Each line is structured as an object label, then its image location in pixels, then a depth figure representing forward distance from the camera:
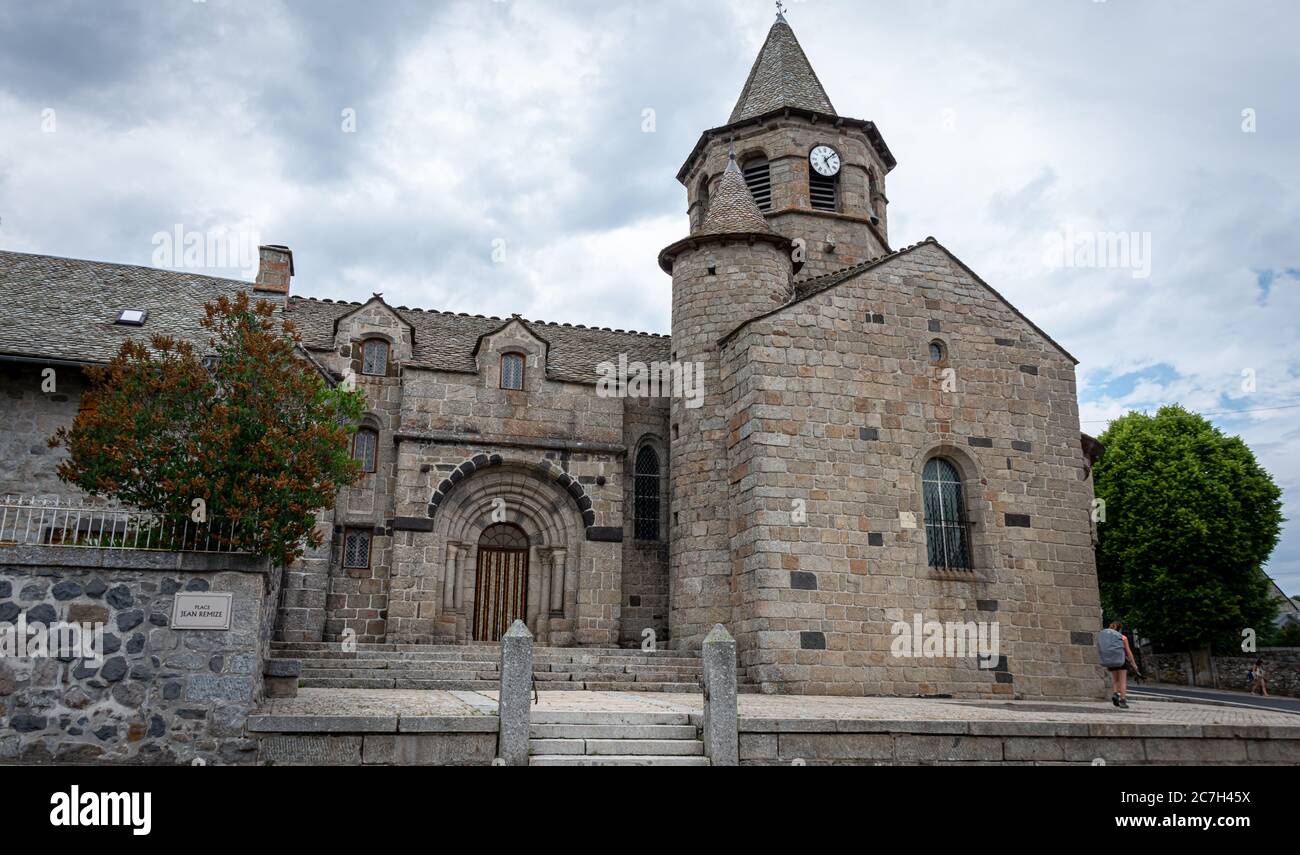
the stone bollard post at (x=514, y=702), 8.38
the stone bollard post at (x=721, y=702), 8.77
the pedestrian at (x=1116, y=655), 13.04
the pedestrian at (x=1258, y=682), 26.11
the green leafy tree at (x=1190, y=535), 29.09
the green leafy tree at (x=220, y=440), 9.09
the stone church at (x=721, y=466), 15.34
